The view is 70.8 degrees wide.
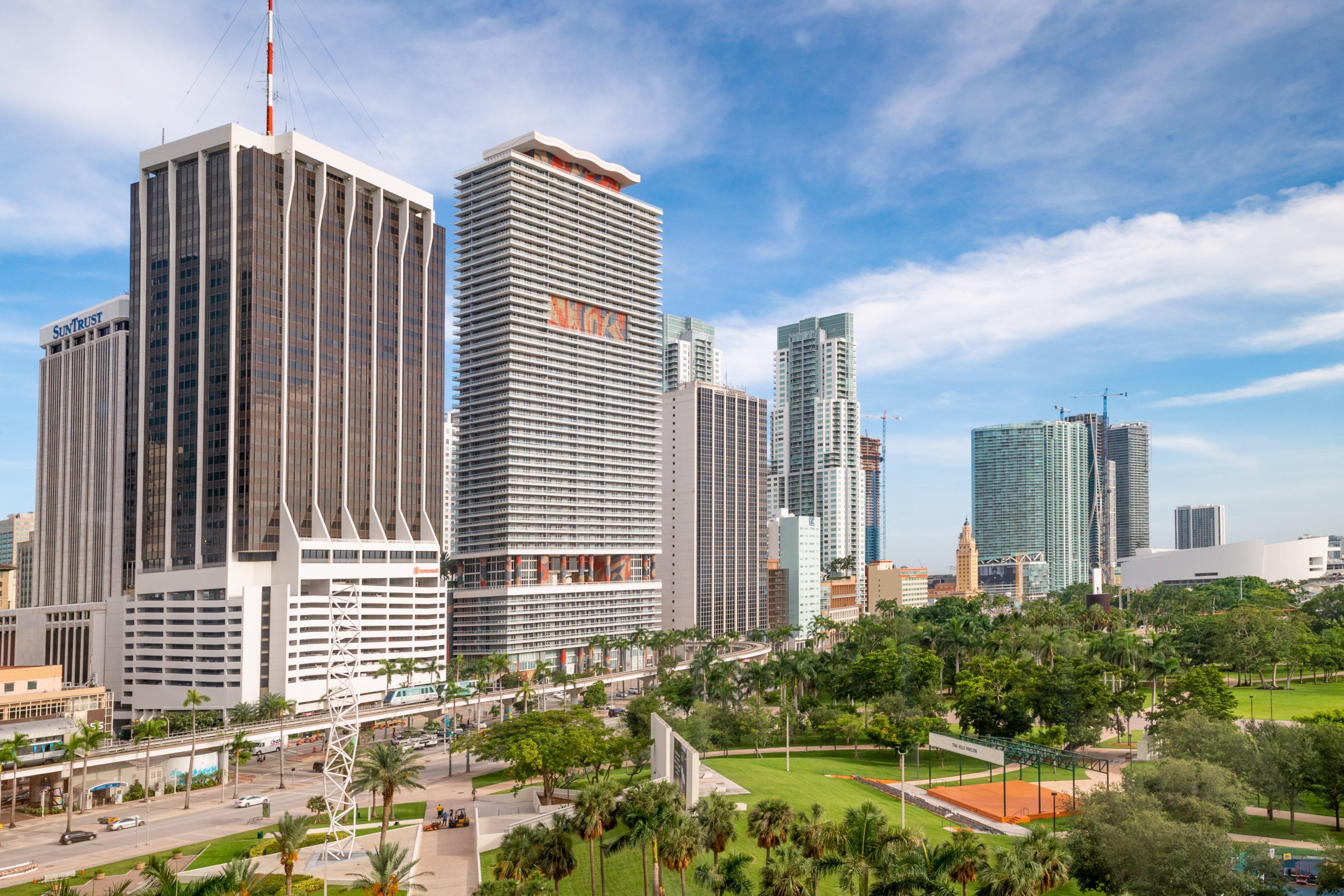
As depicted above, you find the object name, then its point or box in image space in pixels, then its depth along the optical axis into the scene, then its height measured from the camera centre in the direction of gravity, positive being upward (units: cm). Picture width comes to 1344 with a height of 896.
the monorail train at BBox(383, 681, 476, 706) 12250 -2591
